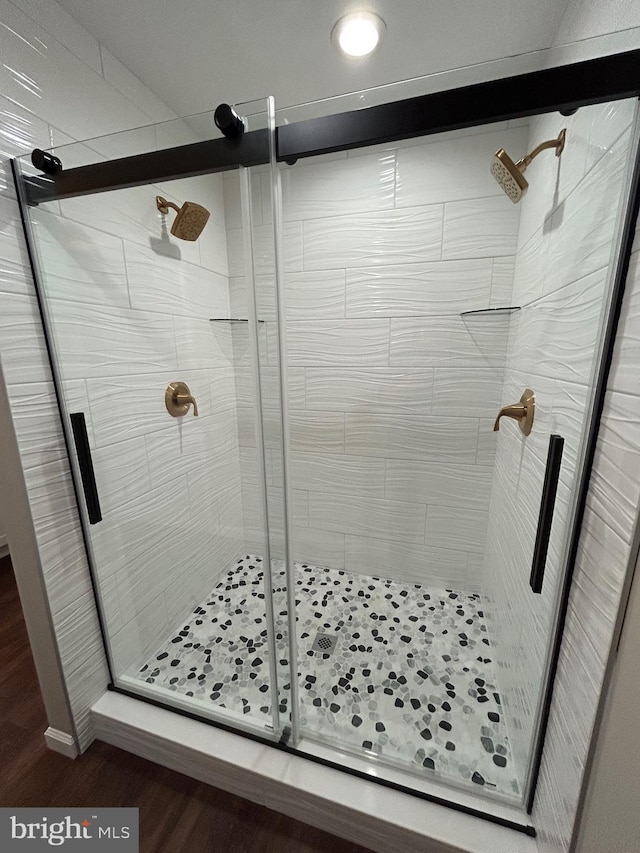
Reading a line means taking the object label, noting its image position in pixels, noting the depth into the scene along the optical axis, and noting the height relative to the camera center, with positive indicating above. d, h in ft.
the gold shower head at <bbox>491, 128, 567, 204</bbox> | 2.91 +1.73
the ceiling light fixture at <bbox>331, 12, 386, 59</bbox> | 3.11 +2.95
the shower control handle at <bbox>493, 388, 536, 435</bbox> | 3.39 -0.63
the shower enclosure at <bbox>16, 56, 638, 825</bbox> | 2.68 -0.76
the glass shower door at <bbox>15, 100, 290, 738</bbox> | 3.16 -0.81
